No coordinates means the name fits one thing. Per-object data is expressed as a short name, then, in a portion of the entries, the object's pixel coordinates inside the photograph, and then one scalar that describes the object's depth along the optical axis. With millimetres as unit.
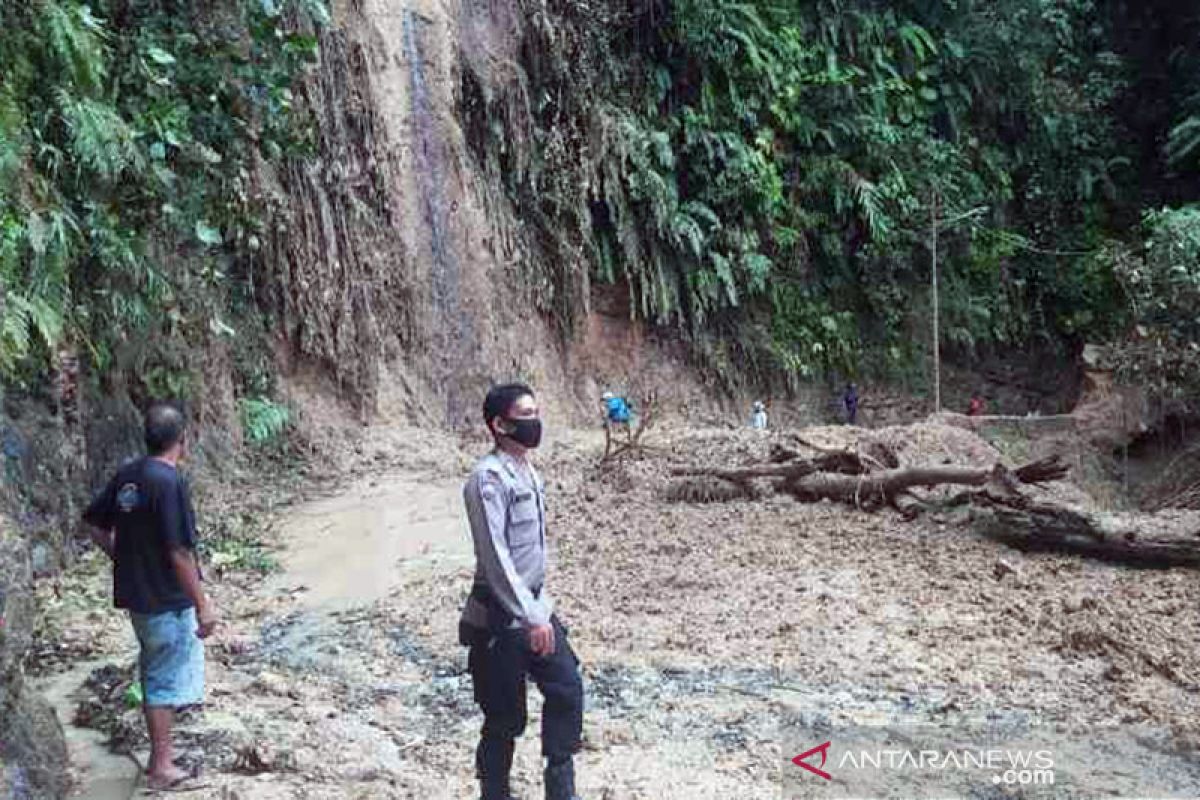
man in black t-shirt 3855
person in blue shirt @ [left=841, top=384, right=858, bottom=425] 17938
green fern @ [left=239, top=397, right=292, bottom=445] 10547
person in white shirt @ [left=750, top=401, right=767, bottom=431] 15516
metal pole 17719
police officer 3502
